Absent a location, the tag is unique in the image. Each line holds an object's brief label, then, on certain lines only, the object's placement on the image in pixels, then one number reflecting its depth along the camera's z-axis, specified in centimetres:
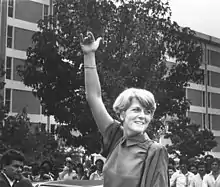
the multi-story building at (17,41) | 4334
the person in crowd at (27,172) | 1004
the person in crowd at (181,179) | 1227
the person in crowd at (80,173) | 1472
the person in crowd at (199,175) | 1207
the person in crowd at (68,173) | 1381
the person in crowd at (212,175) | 1086
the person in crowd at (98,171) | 1270
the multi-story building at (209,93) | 6325
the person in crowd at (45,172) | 1192
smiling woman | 294
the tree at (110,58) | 2381
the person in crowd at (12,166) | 668
